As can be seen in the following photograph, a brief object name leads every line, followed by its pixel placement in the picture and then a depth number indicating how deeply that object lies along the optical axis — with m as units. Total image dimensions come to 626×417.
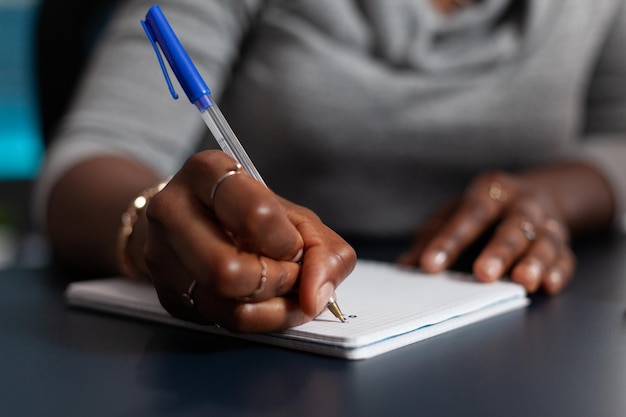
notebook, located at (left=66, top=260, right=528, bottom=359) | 0.60
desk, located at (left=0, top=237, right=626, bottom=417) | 0.55
